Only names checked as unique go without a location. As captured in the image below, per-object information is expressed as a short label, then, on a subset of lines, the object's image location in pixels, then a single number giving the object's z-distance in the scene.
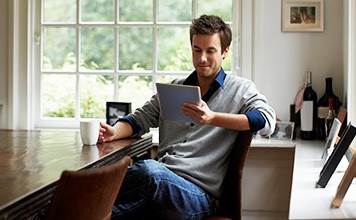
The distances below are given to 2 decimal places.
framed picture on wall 3.58
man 2.32
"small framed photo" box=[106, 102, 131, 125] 3.47
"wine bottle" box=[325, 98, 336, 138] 3.31
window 3.85
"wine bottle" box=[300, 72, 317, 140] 3.49
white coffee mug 2.46
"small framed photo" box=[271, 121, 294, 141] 3.50
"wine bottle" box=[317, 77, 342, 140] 3.46
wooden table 1.47
